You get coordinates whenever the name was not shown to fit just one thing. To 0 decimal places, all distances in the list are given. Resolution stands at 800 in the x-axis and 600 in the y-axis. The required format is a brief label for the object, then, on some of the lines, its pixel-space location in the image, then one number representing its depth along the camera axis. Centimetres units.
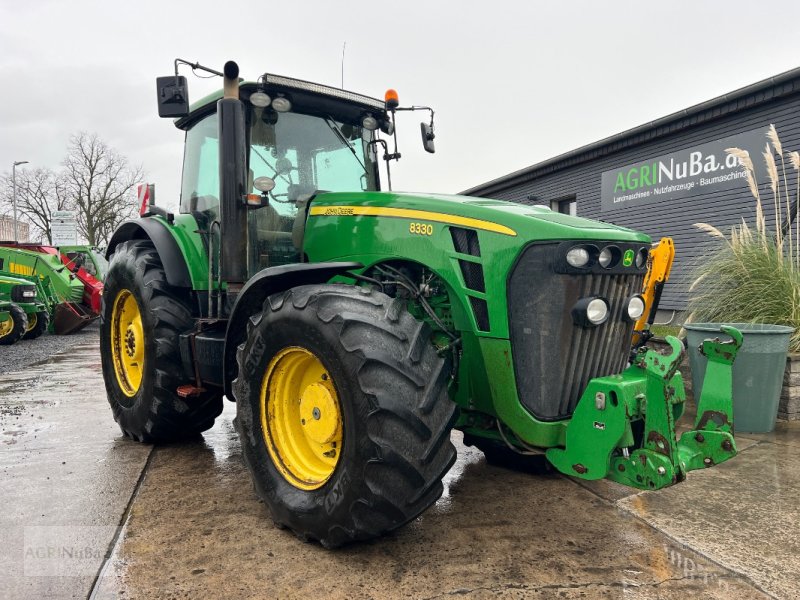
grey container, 477
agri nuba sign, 934
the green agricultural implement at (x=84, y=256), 1517
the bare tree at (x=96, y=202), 3447
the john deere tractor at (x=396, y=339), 244
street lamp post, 2790
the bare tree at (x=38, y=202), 3634
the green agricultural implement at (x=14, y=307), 1111
